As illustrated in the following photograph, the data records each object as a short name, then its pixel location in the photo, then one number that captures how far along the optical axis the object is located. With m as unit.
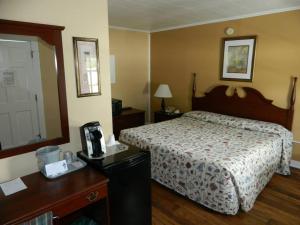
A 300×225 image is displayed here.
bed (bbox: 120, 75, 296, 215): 2.24
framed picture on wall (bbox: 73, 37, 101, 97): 1.74
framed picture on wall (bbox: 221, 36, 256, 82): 3.60
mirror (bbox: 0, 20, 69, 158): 1.46
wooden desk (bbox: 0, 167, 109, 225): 1.19
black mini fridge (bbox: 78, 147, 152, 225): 1.61
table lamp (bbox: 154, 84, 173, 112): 4.60
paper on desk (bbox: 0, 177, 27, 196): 1.37
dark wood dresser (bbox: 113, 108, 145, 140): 4.31
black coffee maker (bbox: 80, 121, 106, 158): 1.71
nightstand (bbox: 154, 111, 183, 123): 4.57
